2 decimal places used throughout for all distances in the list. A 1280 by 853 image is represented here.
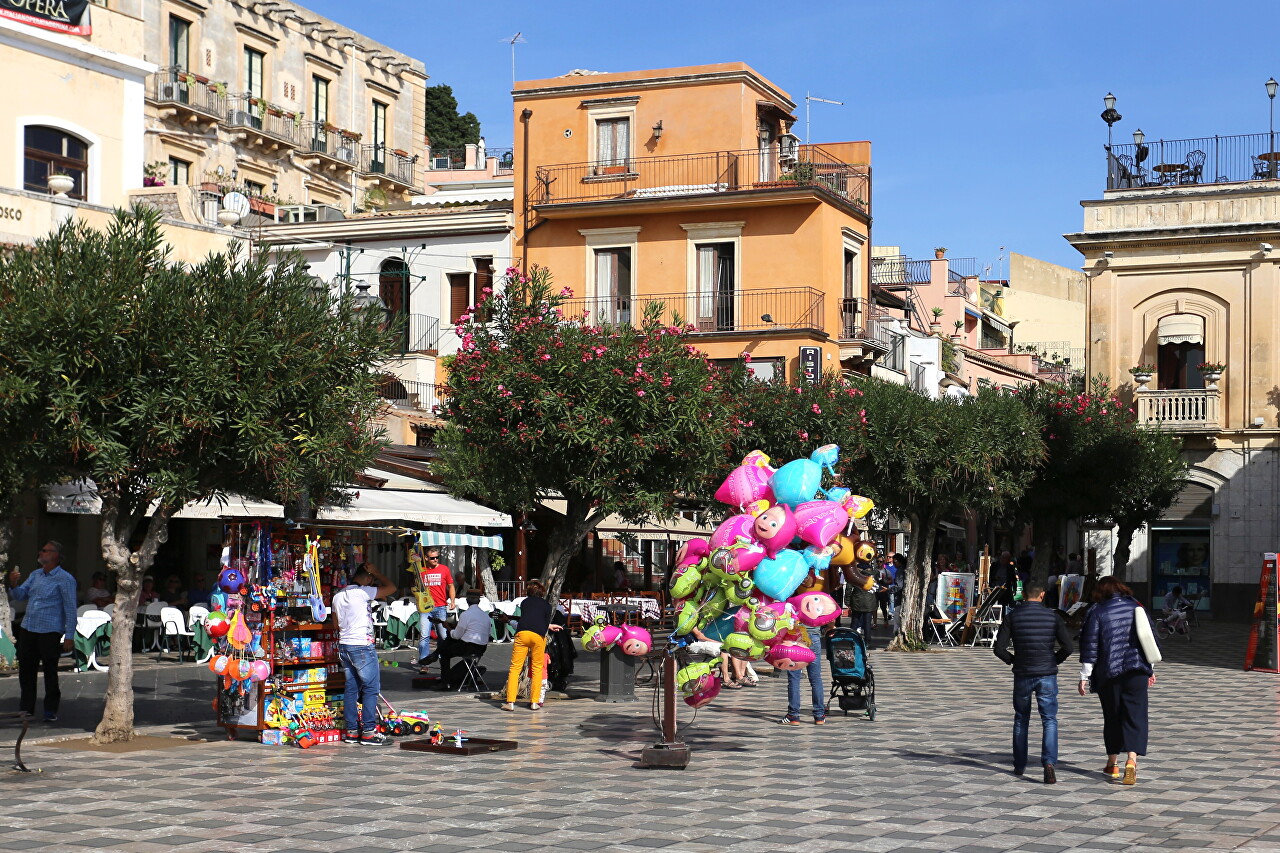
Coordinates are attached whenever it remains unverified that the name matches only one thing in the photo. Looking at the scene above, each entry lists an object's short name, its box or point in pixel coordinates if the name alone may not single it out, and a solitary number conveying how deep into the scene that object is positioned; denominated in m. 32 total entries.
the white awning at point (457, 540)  24.12
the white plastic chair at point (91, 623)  21.64
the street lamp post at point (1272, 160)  37.94
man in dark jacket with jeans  13.16
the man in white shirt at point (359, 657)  14.94
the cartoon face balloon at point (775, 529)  14.02
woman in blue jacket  12.95
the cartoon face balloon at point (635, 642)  14.96
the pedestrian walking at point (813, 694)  17.17
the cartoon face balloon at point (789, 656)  14.16
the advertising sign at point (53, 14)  26.30
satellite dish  32.00
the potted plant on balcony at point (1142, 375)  38.25
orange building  39.00
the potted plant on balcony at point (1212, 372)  37.75
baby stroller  17.62
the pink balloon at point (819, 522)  14.14
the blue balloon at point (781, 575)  13.84
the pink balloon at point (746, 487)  14.79
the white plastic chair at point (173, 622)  23.16
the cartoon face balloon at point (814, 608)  14.01
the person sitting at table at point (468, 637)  20.14
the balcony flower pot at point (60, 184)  25.48
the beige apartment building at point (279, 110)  43.81
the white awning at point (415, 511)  25.17
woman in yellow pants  18.06
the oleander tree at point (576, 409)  19.69
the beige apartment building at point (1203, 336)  37.69
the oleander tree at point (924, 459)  28.06
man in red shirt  22.83
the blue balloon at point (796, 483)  14.36
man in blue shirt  16.36
